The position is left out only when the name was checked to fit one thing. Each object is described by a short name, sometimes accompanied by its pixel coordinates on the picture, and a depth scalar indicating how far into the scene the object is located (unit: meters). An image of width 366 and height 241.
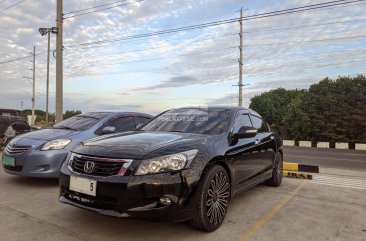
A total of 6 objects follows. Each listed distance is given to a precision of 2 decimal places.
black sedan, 3.65
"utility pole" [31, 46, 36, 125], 46.76
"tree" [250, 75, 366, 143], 23.20
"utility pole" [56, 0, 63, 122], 14.55
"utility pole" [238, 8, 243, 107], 36.93
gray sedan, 6.27
